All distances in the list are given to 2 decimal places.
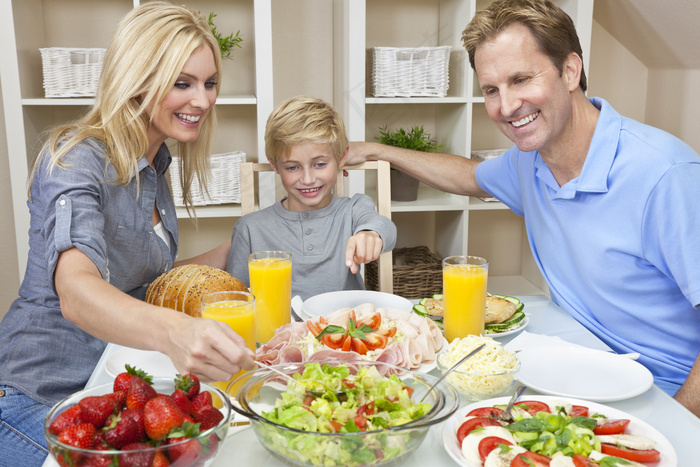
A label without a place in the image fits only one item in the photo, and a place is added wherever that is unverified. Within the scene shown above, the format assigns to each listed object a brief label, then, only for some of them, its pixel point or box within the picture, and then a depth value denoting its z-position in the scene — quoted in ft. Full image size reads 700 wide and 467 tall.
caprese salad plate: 2.60
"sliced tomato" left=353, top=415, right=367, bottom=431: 2.52
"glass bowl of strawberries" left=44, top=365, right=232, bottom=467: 2.20
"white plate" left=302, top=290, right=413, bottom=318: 4.68
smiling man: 4.37
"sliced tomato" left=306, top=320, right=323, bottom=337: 3.67
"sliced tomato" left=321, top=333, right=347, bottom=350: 3.52
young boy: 6.38
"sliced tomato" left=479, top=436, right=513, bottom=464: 2.60
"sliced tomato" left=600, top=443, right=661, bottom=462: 2.58
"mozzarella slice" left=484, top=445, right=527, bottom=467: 2.49
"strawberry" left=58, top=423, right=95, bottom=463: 2.24
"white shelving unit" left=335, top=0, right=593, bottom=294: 8.59
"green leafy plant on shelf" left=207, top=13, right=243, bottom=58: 8.72
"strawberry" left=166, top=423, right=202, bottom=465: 2.25
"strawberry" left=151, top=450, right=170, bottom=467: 2.20
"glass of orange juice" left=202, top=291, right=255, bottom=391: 3.48
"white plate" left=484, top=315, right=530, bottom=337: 4.22
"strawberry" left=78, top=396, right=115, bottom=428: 2.37
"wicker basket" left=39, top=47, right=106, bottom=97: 7.96
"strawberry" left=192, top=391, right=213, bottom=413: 2.53
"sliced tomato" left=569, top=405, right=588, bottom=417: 2.96
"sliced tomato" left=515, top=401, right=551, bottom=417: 2.94
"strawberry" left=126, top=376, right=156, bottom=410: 2.44
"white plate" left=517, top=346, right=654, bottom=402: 3.33
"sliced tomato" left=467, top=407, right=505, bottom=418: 2.90
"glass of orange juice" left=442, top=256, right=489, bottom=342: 4.11
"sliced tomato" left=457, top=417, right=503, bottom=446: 2.78
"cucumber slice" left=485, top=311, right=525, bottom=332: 4.30
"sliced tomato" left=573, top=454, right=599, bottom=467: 2.43
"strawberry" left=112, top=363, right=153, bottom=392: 2.57
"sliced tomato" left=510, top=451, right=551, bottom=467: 2.41
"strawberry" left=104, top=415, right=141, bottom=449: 2.24
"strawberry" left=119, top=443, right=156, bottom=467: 2.16
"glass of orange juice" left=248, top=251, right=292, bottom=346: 4.26
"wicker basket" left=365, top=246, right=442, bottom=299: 8.87
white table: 2.77
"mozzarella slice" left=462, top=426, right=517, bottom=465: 2.63
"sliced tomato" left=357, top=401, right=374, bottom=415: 2.66
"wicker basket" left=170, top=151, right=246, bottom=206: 8.54
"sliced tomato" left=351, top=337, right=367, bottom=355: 3.46
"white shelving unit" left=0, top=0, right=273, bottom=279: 7.91
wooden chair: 6.40
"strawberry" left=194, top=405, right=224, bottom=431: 2.46
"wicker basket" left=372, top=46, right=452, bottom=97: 8.54
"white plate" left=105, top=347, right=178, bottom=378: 3.51
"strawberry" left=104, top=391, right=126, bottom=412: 2.50
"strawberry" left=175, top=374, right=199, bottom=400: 2.61
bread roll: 4.58
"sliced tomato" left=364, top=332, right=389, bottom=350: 3.50
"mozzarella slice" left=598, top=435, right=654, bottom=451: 2.62
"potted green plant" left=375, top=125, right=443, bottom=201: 8.93
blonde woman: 3.88
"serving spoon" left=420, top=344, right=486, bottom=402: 2.92
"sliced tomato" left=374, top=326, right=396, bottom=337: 3.61
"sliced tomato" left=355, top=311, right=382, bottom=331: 3.76
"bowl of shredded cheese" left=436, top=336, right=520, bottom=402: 3.20
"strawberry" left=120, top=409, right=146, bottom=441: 2.30
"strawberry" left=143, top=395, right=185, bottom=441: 2.29
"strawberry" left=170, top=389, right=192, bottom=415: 2.47
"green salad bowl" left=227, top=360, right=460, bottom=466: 2.40
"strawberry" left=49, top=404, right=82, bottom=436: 2.35
